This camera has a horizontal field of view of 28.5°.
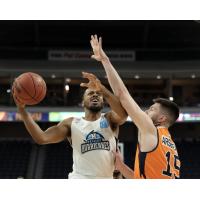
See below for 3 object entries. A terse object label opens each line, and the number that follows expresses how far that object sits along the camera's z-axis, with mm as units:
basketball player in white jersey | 3980
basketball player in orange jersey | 3027
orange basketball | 3984
